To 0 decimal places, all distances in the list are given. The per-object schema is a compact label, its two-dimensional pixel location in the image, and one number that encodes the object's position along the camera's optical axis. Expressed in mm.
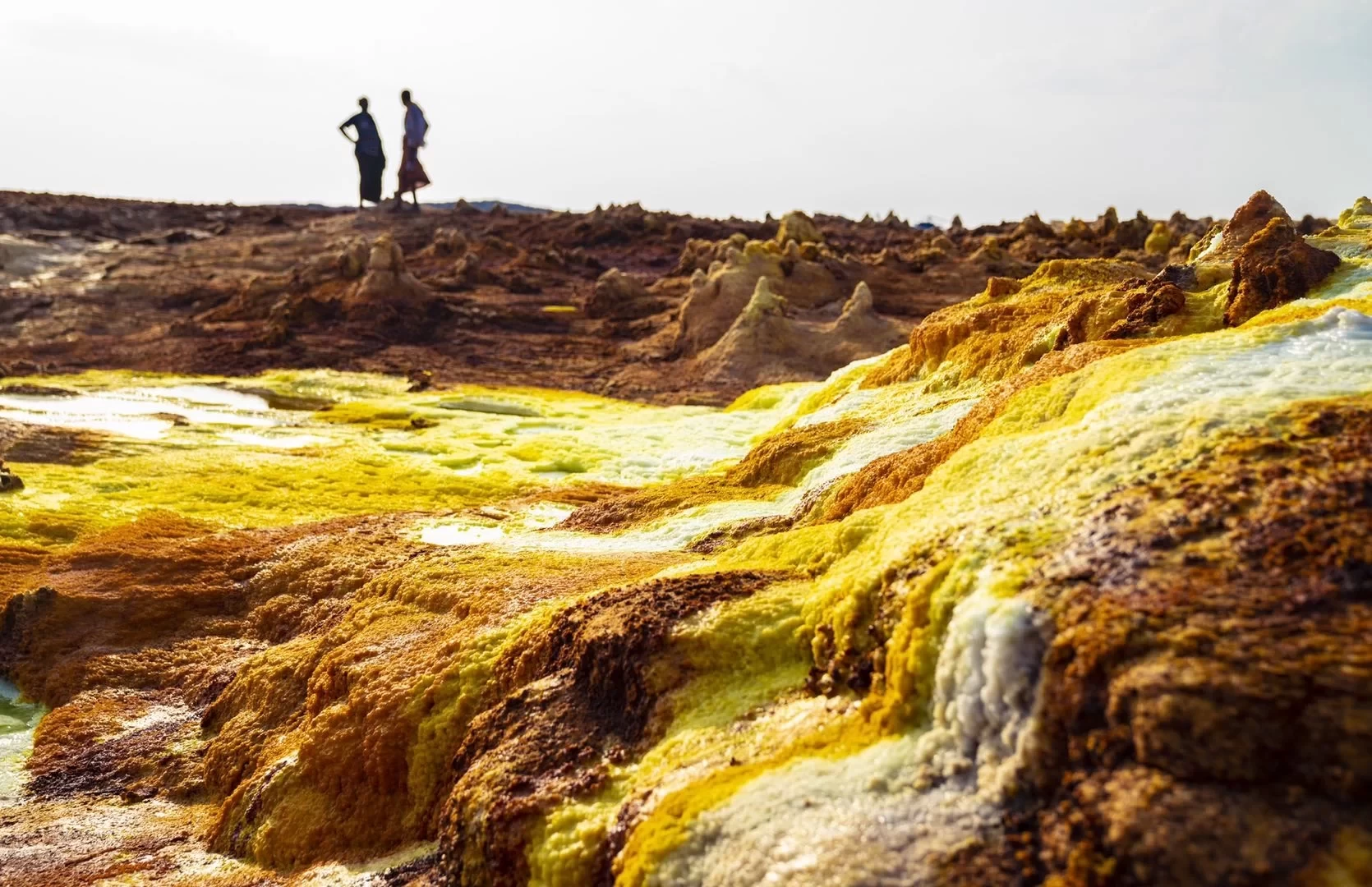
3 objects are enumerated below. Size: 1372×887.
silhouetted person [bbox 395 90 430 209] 29359
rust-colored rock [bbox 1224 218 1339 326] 5773
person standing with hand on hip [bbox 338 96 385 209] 29656
